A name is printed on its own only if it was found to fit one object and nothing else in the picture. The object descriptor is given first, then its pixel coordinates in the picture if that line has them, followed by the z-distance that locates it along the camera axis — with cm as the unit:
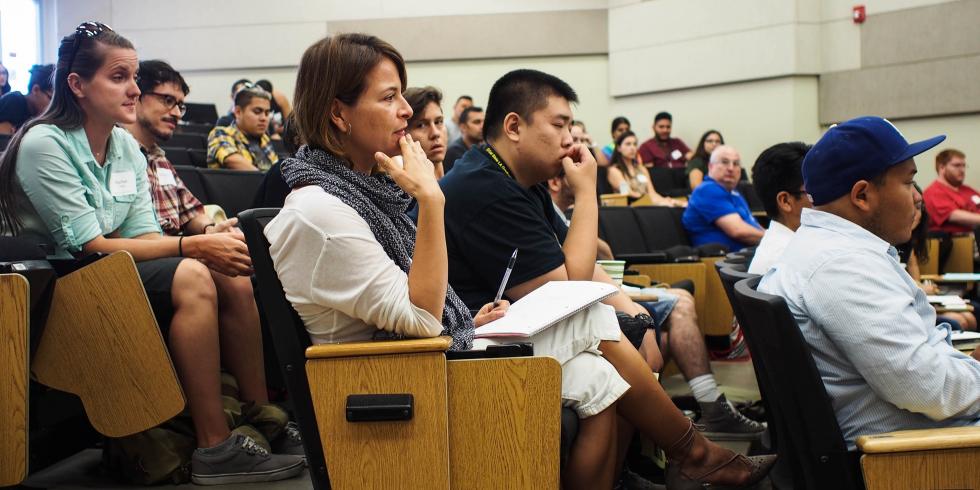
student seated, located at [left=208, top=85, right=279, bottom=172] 473
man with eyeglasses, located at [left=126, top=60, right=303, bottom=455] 310
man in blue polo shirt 496
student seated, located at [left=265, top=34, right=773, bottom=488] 155
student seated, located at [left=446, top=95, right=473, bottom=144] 775
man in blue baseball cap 148
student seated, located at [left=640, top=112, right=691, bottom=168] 945
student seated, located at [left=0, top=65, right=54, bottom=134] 521
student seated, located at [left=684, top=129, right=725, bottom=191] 869
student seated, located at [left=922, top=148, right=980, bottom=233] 671
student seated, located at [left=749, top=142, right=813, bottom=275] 309
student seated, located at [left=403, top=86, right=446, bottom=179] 337
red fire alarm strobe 847
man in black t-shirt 229
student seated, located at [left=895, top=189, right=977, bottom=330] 458
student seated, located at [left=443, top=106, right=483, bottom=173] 555
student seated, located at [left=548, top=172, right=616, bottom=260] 394
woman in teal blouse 246
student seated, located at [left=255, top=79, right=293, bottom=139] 733
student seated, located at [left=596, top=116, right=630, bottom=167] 896
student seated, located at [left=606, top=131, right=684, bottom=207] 793
